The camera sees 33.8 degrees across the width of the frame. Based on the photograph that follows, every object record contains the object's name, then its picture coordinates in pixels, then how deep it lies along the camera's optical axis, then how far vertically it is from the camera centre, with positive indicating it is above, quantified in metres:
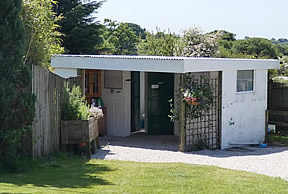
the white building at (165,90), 11.81 +0.00
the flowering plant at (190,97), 11.38 -0.16
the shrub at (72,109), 10.21 -0.41
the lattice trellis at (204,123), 11.79 -0.85
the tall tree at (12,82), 7.82 +0.14
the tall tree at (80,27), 26.77 +3.65
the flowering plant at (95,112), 10.88 -0.52
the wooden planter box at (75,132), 10.03 -0.89
